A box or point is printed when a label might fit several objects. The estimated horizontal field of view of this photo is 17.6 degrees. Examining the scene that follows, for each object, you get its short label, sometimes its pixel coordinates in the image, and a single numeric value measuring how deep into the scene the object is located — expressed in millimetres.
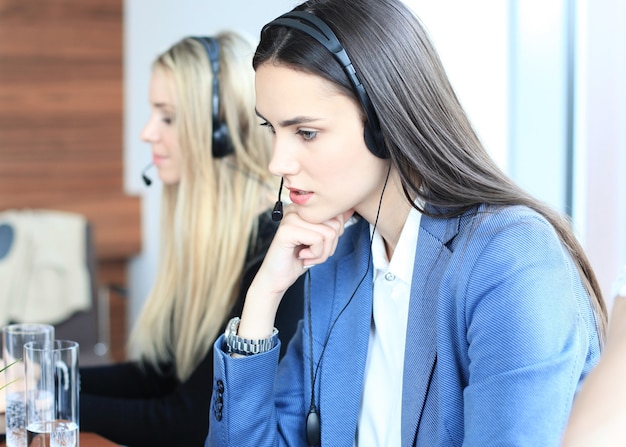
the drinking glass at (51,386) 2356
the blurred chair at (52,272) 3853
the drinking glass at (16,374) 2354
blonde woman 2706
